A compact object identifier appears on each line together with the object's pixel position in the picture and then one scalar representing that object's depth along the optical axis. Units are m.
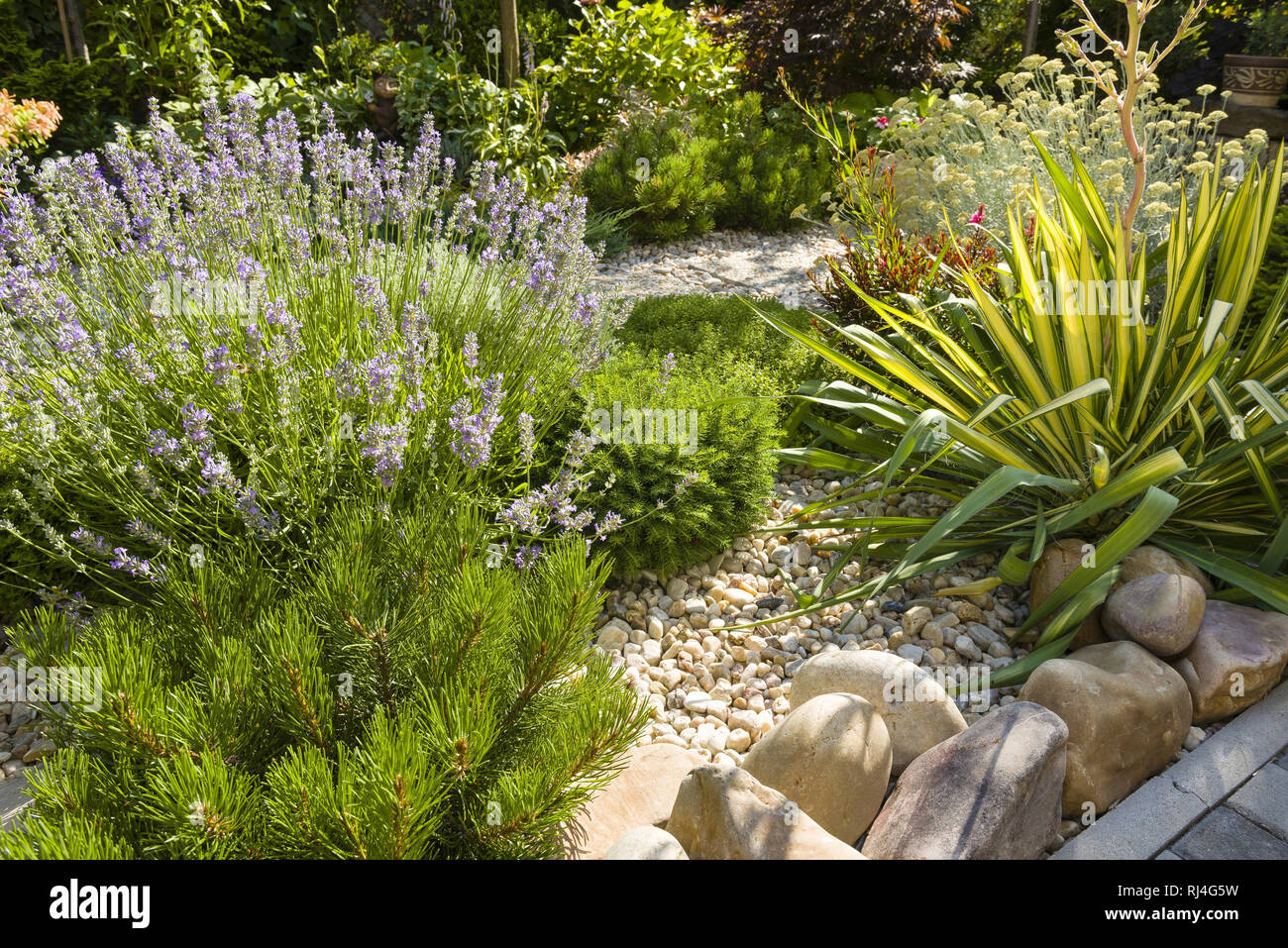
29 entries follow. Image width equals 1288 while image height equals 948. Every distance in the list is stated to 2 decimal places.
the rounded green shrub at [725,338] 3.92
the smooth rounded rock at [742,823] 1.80
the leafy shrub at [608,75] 7.82
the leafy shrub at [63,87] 6.82
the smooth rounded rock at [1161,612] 2.41
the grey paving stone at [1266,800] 2.00
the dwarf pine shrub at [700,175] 6.62
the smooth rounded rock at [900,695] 2.30
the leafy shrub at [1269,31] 8.12
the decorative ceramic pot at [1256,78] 7.67
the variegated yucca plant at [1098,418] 2.51
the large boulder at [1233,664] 2.37
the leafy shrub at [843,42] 7.62
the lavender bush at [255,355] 2.18
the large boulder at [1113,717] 2.14
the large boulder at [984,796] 1.89
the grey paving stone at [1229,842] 1.92
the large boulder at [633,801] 1.91
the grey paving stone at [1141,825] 1.94
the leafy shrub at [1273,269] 3.72
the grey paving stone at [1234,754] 2.12
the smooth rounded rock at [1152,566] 2.64
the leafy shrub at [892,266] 4.01
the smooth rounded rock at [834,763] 2.07
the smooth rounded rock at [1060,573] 2.65
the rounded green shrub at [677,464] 2.95
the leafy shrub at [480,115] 6.58
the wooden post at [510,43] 6.66
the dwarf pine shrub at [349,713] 1.37
